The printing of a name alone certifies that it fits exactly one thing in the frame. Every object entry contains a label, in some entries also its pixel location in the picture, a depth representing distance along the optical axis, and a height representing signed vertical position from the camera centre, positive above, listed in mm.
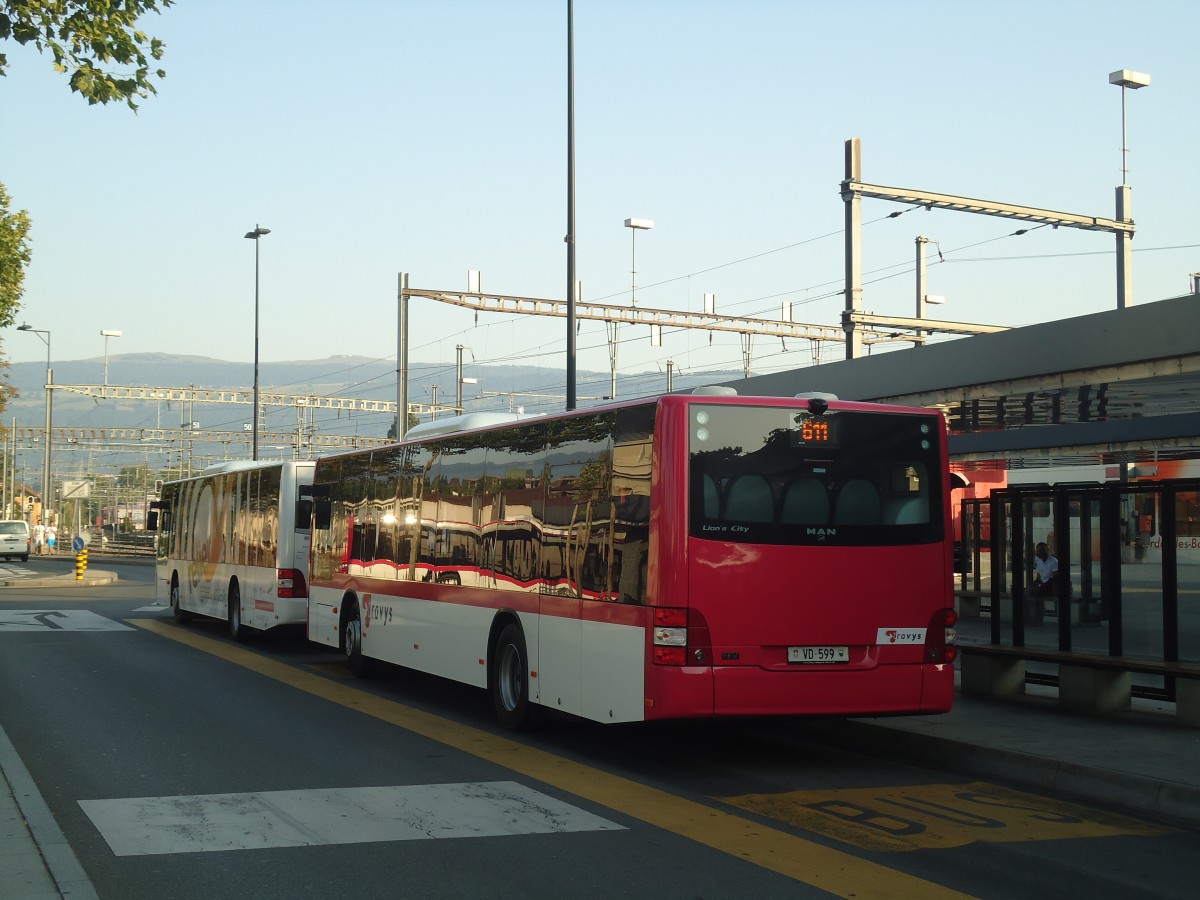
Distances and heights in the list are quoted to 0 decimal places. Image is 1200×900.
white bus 20625 -347
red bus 9992 -245
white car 64562 -770
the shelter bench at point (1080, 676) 11383 -1301
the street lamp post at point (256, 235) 45219 +9492
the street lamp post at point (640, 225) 39062 +8542
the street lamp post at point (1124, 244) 23547 +5158
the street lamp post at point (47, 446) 64875 +3693
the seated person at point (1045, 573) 12961 -381
